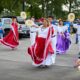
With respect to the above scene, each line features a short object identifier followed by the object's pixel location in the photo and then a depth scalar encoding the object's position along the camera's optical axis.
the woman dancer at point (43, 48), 11.40
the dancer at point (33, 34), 12.13
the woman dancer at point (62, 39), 15.77
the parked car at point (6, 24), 25.17
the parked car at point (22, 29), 25.82
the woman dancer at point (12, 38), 17.33
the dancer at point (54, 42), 11.72
